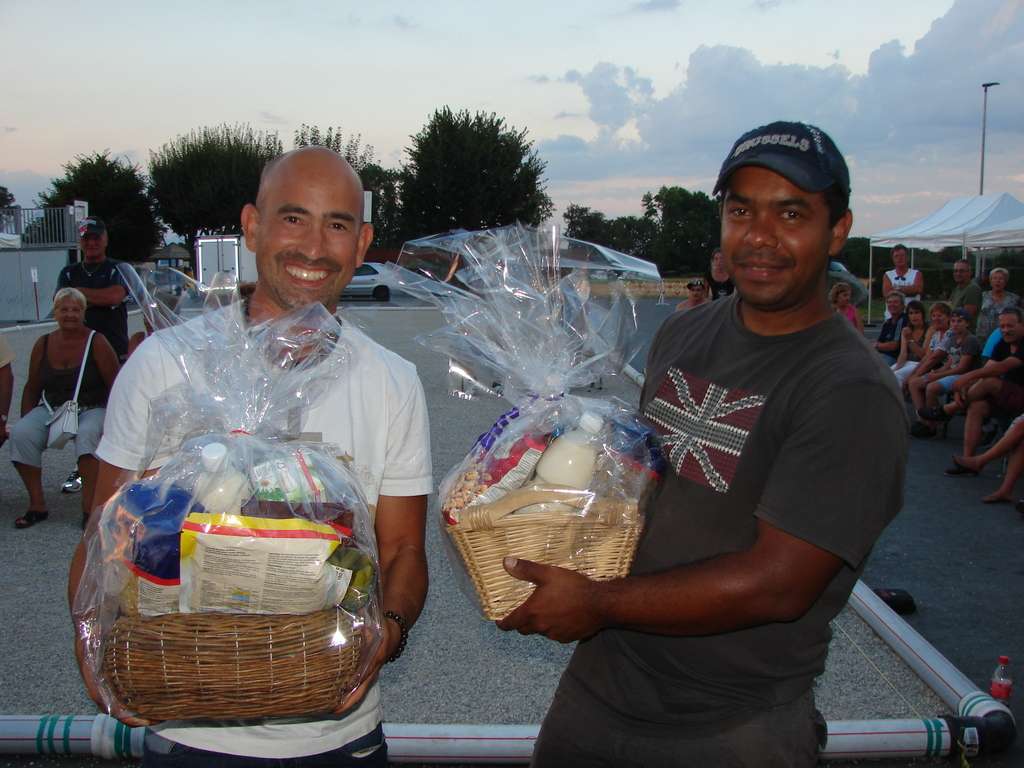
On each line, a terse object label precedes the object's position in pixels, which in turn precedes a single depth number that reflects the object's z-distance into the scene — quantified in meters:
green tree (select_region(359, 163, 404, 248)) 62.06
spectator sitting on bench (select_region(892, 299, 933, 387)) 11.97
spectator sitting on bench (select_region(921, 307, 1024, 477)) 9.01
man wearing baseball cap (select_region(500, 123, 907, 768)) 1.90
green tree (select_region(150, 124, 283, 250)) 55.78
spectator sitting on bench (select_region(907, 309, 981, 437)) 10.45
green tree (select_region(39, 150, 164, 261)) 50.59
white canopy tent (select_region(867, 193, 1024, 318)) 20.72
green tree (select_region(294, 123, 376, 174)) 59.28
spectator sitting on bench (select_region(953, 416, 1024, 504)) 7.88
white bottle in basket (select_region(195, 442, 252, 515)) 1.72
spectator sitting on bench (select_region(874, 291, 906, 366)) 13.29
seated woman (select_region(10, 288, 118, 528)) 6.81
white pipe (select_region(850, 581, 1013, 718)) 3.74
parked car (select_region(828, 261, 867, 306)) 11.34
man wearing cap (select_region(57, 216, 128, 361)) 8.35
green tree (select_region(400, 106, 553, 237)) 52.00
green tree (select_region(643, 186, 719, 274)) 44.68
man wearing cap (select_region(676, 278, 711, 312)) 11.01
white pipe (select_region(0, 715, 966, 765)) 3.43
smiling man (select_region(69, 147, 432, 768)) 2.06
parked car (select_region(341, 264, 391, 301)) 32.44
